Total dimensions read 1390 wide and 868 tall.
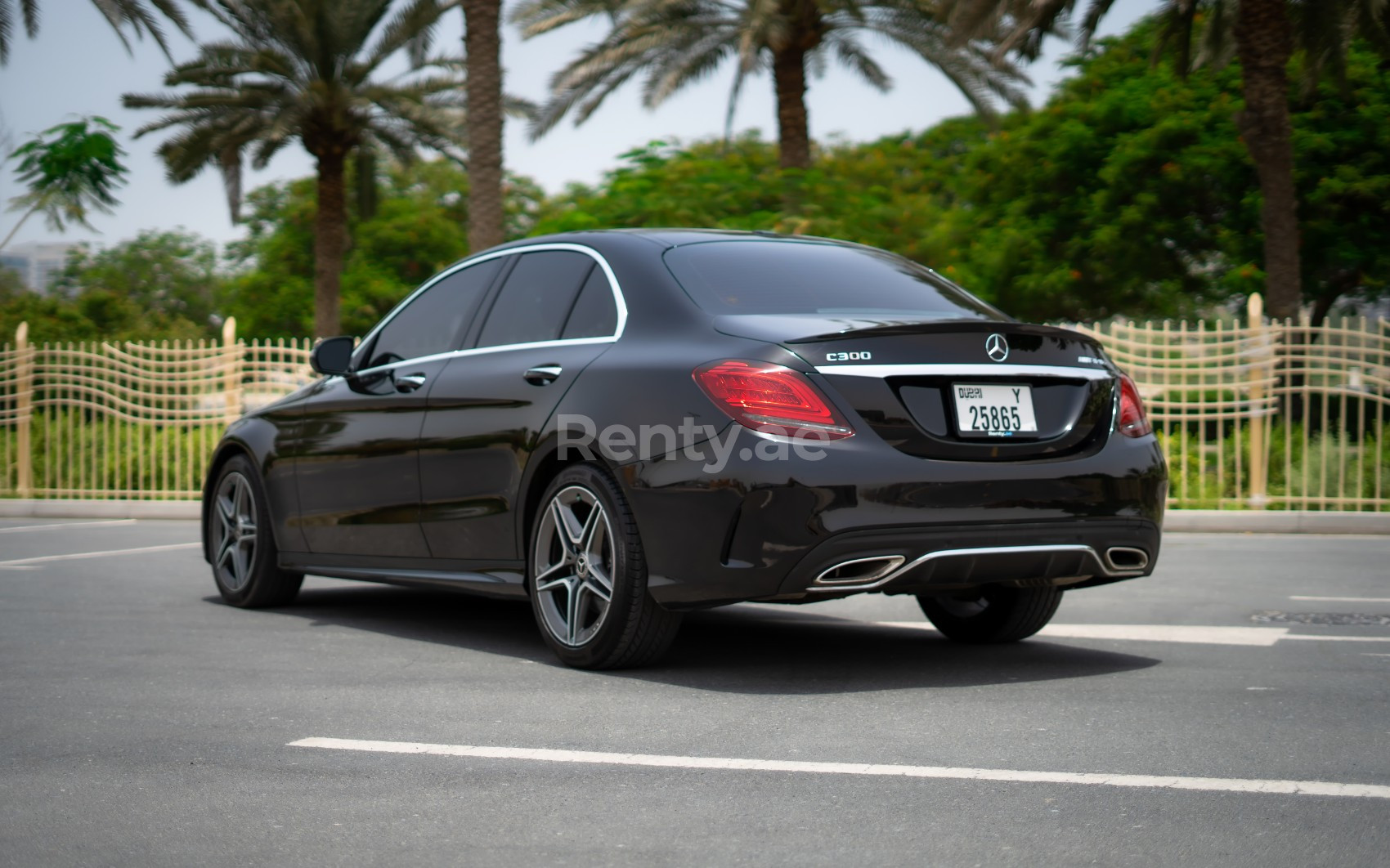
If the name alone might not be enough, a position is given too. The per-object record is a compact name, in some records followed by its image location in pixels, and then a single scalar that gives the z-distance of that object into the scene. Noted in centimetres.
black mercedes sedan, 524
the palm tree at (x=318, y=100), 2708
